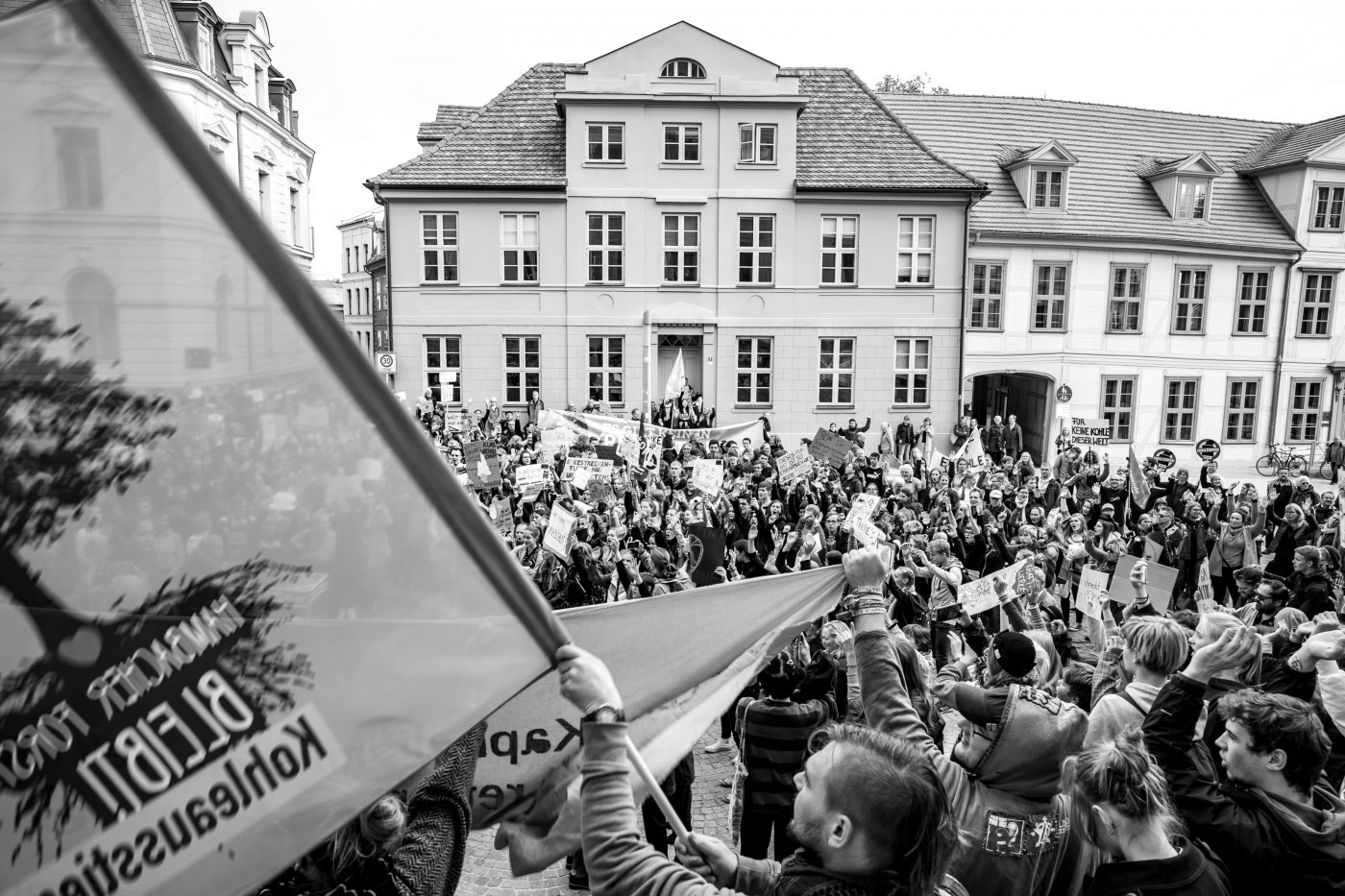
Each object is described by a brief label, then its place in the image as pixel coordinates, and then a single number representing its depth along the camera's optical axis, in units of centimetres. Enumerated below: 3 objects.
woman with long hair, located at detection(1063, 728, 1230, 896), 264
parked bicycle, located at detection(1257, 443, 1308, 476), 2088
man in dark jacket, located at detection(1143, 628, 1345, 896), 300
